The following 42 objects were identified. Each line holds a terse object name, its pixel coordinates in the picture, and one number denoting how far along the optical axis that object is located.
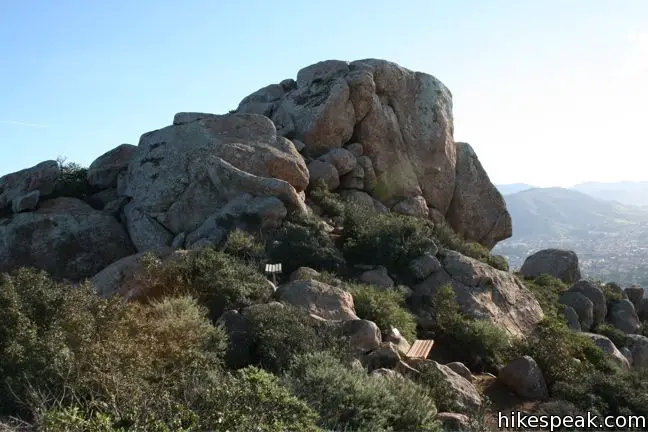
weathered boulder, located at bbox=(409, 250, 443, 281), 16.03
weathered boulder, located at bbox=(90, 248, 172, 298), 12.57
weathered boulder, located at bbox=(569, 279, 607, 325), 21.94
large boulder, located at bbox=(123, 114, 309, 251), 17.08
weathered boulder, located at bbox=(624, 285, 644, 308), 28.16
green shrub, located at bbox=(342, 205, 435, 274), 16.14
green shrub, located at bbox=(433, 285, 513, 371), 13.51
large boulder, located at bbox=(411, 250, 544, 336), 15.34
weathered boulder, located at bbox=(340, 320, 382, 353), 11.14
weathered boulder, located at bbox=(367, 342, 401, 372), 10.82
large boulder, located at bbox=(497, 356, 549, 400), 12.18
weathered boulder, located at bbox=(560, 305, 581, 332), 18.94
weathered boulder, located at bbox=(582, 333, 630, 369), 16.53
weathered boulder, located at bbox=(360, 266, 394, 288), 15.01
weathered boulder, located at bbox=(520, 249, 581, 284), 26.84
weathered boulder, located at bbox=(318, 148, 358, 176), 21.52
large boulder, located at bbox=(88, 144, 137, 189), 19.92
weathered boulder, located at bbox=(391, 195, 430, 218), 22.41
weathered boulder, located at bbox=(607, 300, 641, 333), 23.01
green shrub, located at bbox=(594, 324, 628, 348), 20.31
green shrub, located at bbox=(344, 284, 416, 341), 12.70
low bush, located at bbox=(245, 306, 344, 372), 9.91
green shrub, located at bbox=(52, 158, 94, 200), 19.27
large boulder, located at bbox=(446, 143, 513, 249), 25.31
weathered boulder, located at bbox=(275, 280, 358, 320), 11.99
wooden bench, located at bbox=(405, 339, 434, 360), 11.85
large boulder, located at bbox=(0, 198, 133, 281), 16.17
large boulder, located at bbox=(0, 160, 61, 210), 18.66
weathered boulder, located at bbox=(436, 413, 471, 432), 8.91
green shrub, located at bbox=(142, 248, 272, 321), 11.88
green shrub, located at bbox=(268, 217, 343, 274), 14.80
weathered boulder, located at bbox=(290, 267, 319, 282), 13.58
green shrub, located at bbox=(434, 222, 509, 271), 19.78
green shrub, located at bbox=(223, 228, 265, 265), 14.34
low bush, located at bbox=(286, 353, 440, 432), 7.89
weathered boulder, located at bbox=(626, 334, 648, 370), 19.69
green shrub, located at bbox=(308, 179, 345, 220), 18.68
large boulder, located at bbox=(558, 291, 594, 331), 20.61
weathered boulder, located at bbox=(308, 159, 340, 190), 20.61
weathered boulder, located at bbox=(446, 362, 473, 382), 11.94
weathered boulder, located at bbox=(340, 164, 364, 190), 21.92
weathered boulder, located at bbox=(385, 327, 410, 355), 12.11
